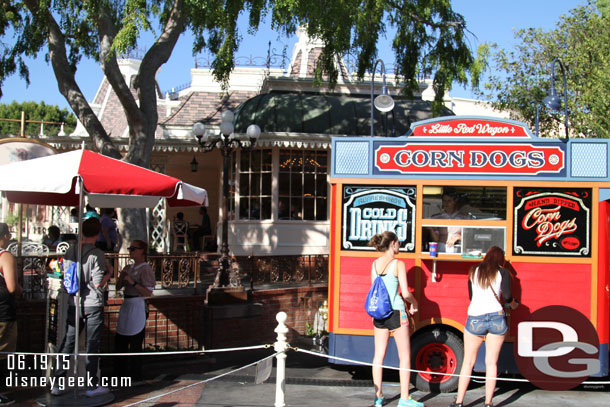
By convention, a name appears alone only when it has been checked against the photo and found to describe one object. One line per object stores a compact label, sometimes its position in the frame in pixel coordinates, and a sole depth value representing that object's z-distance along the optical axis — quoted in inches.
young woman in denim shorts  253.6
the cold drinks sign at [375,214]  290.5
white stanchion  227.0
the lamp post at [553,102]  305.1
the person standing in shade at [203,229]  672.4
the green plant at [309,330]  458.9
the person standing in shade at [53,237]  465.7
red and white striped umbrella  246.2
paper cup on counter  282.8
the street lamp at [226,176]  425.7
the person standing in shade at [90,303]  261.7
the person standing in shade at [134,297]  291.6
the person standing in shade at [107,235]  464.1
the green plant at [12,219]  689.6
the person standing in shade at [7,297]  249.1
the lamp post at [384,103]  320.2
